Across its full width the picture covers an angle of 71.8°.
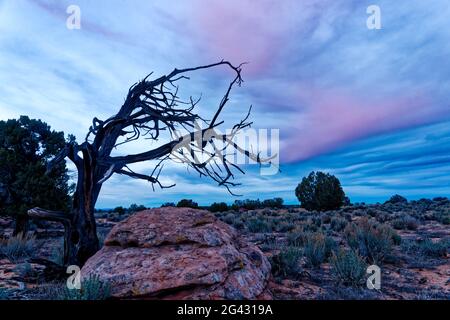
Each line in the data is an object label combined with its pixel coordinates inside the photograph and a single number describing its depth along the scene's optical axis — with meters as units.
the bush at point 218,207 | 33.03
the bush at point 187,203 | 26.99
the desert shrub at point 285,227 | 15.54
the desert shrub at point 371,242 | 8.64
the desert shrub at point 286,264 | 7.06
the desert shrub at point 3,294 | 4.93
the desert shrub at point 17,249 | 9.31
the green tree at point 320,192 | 31.08
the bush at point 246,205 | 36.05
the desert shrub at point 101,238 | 9.95
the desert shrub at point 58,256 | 7.74
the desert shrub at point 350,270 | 6.26
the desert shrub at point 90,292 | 4.32
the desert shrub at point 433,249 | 9.50
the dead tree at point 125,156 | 7.19
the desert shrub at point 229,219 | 18.77
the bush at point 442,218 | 17.61
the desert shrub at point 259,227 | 15.71
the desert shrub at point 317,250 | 8.16
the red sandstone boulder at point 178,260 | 4.57
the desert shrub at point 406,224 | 16.00
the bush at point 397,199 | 45.75
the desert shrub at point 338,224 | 15.48
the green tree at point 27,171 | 12.88
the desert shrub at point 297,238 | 10.77
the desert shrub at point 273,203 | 41.24
